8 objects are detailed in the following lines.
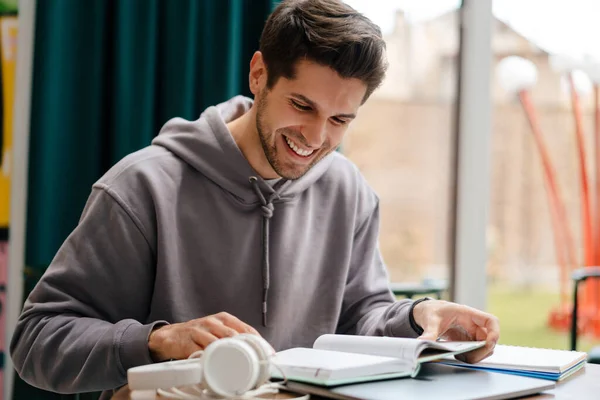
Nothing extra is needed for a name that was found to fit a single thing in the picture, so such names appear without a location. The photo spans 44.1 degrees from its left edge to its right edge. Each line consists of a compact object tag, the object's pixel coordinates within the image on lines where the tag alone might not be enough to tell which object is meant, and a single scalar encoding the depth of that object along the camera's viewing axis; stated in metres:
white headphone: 0.83
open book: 0.88
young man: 1.18
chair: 2.20
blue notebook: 1.05
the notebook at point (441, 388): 0.86
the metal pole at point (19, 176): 2.25
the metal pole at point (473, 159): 2.84
